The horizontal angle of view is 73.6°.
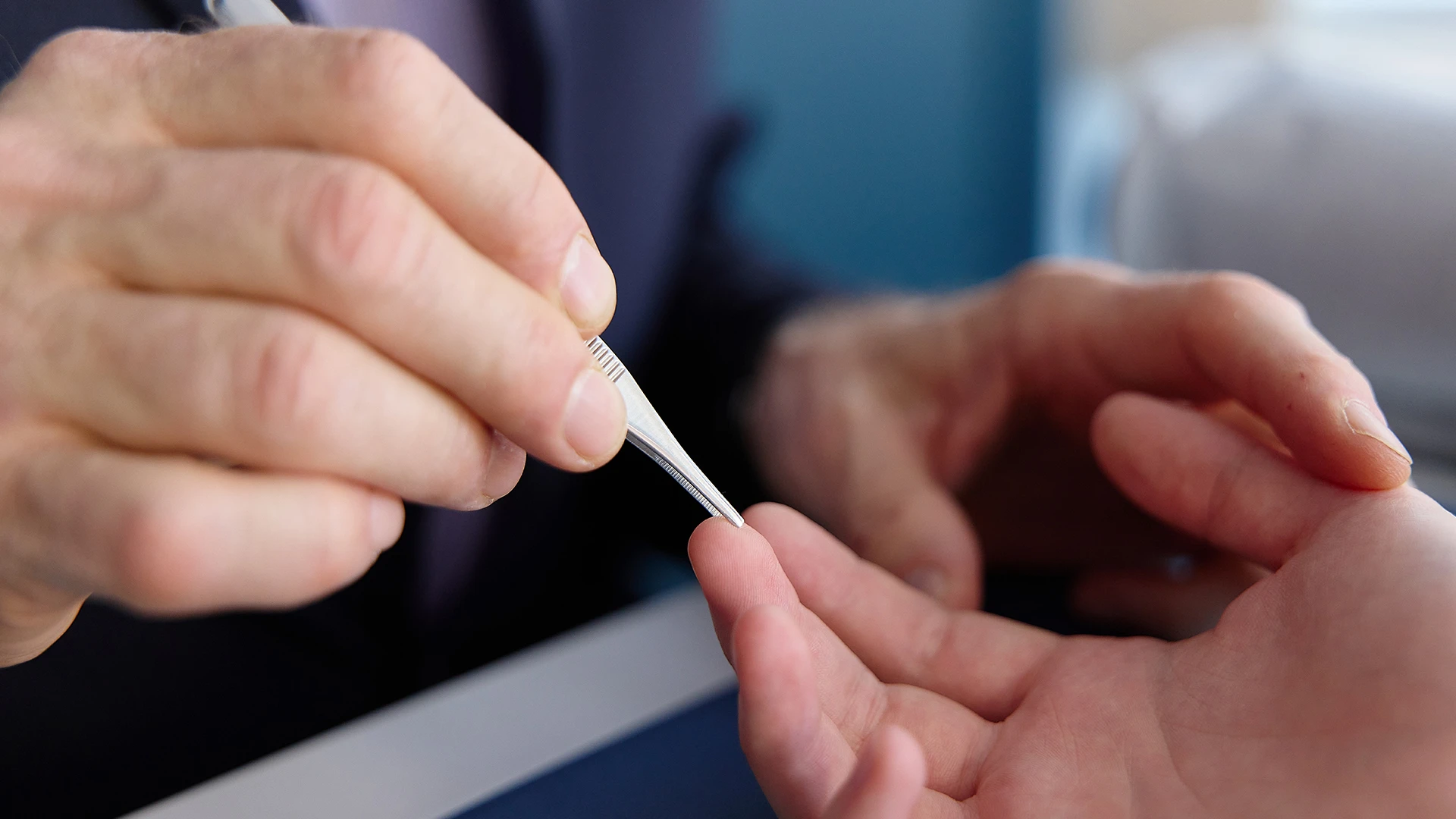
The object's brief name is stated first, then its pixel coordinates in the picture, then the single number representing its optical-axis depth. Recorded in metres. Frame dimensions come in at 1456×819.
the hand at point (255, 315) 0.25
